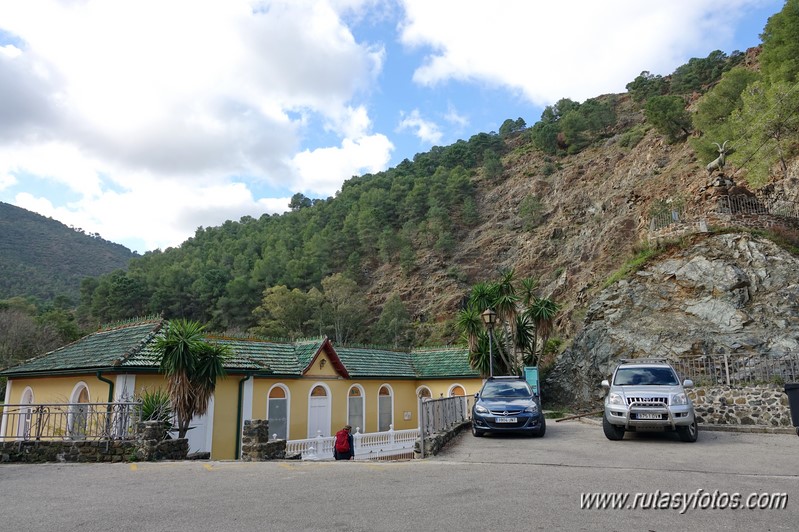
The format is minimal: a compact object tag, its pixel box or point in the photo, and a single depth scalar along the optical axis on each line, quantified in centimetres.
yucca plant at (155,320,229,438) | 1345
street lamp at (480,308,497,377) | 1920
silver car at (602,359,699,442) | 1134
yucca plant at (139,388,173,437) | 1257
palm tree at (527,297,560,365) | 2505
